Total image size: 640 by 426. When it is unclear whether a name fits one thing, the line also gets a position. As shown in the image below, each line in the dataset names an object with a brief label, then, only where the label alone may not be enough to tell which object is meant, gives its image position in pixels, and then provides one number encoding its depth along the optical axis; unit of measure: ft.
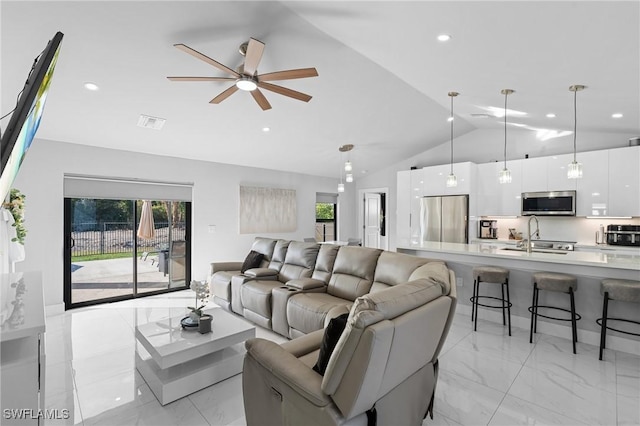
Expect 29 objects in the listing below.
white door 26.91
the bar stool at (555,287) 9.88
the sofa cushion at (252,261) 14.78
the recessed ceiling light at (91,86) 10.14
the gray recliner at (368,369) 4.42
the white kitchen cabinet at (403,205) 21.79
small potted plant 8.97
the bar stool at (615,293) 8.84
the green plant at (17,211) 10.23
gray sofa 9.81
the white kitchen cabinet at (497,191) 17.63
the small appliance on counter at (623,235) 14.15
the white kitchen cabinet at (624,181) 14.06
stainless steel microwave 15.74
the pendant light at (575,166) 10.00
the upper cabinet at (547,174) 15.98
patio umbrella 16.60
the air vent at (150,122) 12.68
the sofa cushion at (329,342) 5.19
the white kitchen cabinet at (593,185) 14.88
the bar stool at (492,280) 11.23
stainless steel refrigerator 18.61
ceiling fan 7.25
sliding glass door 14.93
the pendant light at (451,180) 13.70
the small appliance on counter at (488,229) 19.15
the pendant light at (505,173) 11.58
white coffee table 7.39
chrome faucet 17.65
